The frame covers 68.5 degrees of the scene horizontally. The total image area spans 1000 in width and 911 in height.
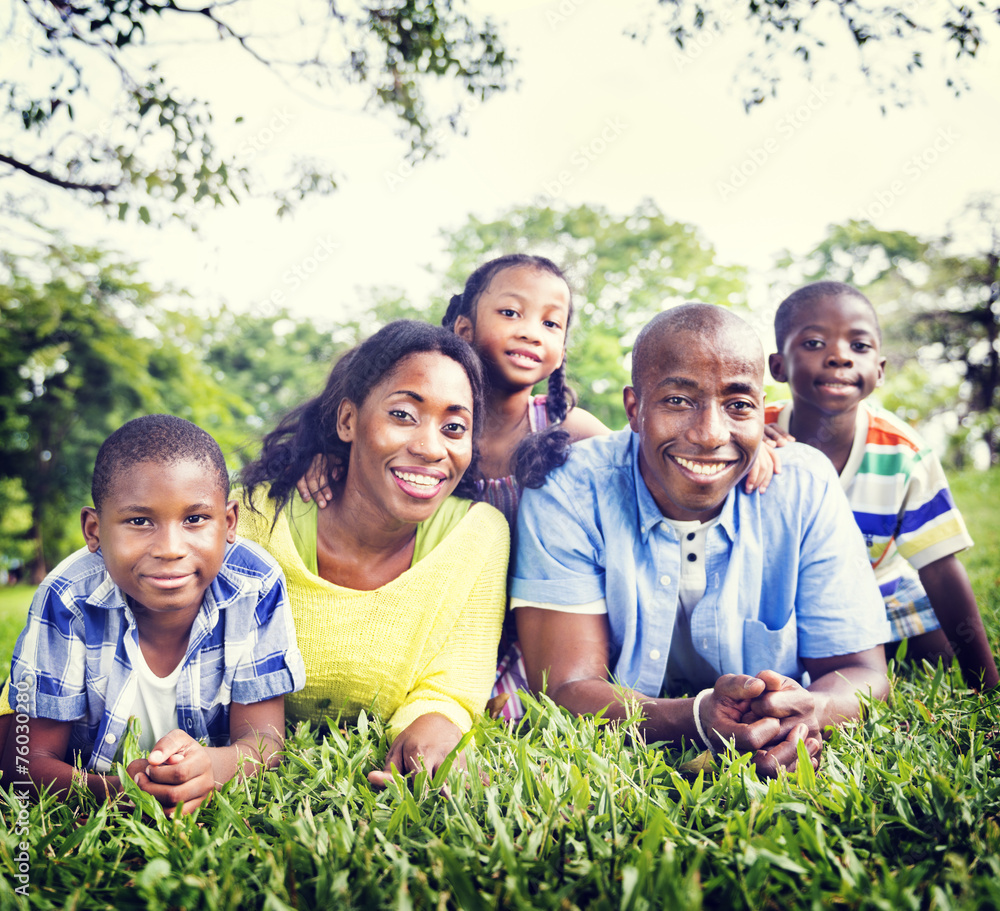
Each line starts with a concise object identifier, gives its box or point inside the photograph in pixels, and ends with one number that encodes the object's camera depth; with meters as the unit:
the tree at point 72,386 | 13.59
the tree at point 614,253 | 12.89
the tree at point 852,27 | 3.73
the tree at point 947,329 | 16.03
